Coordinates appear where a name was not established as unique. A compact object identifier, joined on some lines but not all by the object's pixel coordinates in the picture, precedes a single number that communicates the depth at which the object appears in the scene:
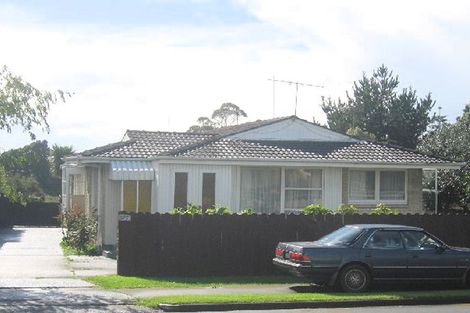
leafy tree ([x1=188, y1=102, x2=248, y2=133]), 75.88
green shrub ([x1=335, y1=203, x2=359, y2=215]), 21.72
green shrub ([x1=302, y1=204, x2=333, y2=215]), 21.16
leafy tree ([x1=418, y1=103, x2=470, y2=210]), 36.31
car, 16.77
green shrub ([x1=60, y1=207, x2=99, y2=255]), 26.52
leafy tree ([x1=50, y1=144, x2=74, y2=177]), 64.25
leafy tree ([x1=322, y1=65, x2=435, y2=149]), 59.09
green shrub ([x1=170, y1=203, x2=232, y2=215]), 20.31
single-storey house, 24.97
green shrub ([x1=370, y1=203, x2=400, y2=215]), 22.24
